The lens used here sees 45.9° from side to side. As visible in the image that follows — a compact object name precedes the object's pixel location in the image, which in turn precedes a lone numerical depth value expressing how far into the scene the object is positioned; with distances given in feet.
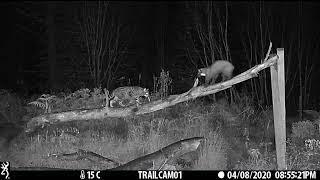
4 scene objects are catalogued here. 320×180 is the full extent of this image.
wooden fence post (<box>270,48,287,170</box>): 20.26
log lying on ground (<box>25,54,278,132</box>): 24.43
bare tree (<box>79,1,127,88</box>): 47.67
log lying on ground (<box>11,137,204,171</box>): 19.40
